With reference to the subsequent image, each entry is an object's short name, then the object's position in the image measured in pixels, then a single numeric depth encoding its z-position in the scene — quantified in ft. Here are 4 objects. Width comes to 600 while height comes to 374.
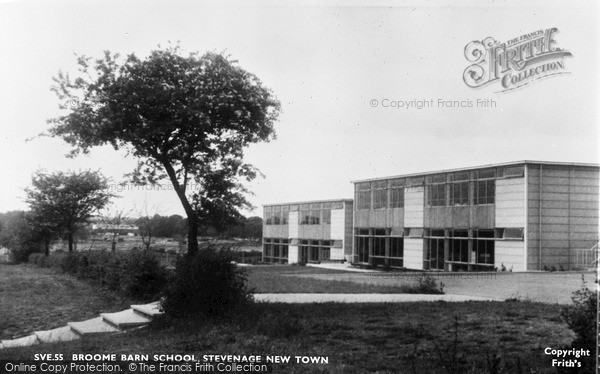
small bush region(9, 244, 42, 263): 121.08
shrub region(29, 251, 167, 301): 48.65
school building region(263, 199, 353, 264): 156.25
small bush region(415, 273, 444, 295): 51.19
